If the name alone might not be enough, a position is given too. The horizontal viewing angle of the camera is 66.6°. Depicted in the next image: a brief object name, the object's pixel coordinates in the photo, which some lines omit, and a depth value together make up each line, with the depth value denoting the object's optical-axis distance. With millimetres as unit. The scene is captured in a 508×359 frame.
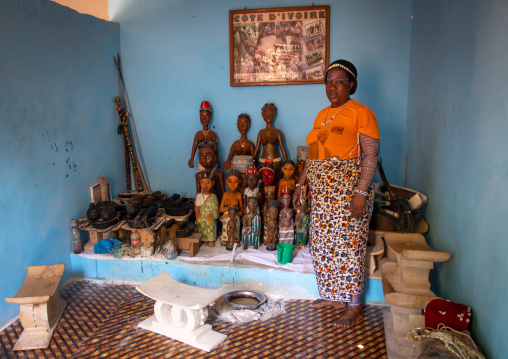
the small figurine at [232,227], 4547
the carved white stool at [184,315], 3289
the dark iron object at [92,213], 4466
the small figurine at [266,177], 4992
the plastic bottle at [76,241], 4504
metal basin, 3960
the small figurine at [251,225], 4555
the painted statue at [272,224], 4438
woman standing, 3141
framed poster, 5238
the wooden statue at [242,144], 5434
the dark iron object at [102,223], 4504
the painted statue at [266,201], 4736
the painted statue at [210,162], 5066
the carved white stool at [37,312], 3256
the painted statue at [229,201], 4672
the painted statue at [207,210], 4648
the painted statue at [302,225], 4539
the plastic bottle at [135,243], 4391
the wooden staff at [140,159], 5806
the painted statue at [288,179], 4883
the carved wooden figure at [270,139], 5324
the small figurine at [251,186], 4645
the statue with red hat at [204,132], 5469
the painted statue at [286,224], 4477
